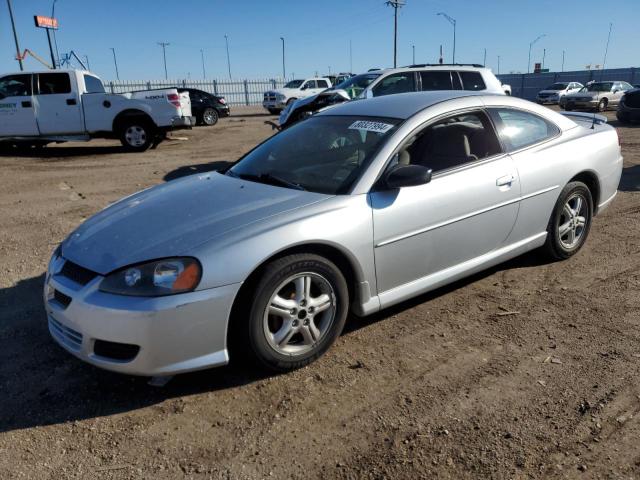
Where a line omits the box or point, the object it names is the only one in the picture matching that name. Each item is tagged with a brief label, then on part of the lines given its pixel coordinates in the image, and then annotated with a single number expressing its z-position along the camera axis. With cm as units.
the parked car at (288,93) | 2841
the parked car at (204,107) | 2144
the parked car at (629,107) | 1769
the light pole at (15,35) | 2394
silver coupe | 272
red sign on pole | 3056
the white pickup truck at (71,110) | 1227
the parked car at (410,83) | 1069
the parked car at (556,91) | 3097
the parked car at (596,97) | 2525
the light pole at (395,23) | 4722
